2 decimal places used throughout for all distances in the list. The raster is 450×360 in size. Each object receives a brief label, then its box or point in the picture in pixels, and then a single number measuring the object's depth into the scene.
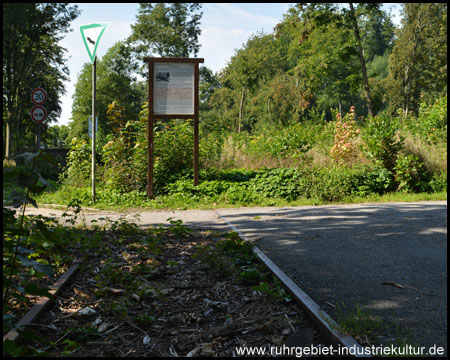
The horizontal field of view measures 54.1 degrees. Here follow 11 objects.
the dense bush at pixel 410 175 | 12.40
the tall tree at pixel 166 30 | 39.81
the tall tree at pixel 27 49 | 24.78
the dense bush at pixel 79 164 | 14.98
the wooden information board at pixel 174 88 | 12.67
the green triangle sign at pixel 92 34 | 10.98
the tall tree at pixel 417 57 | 43.50
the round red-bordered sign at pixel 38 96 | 13.23
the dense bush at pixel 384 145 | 12.80
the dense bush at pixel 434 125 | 15.08
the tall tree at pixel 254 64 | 38.19
